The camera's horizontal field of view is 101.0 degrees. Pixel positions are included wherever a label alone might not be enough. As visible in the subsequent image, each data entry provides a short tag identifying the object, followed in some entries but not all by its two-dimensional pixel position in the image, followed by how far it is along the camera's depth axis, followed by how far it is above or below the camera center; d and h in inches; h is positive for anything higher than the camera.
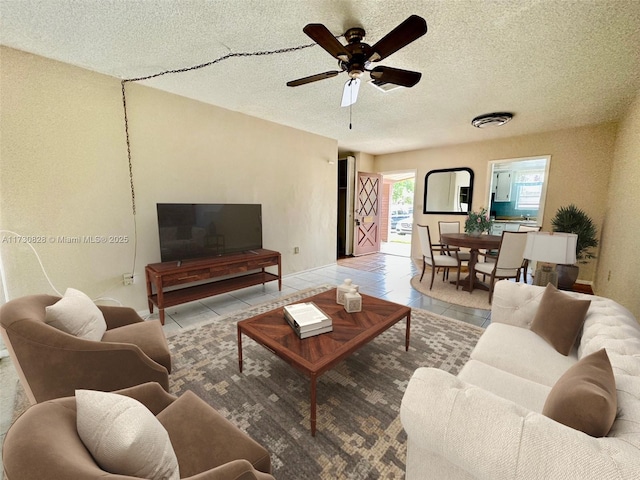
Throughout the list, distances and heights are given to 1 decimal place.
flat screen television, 122.8 -13.5
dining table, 147.1 -22.6
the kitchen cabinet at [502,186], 275.3 +20.0
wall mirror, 227.1 +12.3
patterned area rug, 55.6 -52.6
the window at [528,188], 270.2 +17.6
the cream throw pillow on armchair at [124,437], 26.7 -24.6
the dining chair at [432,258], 164.0 -34.1
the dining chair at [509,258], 138.4 -28.1
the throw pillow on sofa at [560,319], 64.1 -28.5
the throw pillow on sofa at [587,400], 31.9 -24.7
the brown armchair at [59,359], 51.1 -32.4
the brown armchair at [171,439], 22.6 -31.3
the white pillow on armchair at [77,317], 59.3 -26.9
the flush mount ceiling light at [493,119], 147.3 +48.5
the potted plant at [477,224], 164.1 -11.9
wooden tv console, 115.9 -34.6
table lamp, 87.4 -14.1
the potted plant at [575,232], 148.9 -15.9
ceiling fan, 61.8 +40.8
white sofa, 27.2 -26.3
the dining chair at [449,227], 204.2 -17.2
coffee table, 62.4 -36.6
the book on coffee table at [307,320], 73.2 -33.2
